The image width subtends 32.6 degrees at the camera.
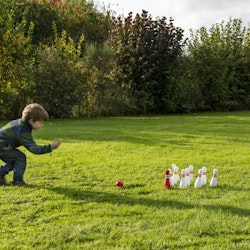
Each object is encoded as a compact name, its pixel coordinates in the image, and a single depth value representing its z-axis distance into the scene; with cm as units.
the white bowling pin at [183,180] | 498
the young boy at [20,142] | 501
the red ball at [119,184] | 509
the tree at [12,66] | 1501
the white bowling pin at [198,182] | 498
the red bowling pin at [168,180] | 496
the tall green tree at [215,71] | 1922
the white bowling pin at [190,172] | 511
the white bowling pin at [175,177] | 508
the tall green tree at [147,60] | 1748
